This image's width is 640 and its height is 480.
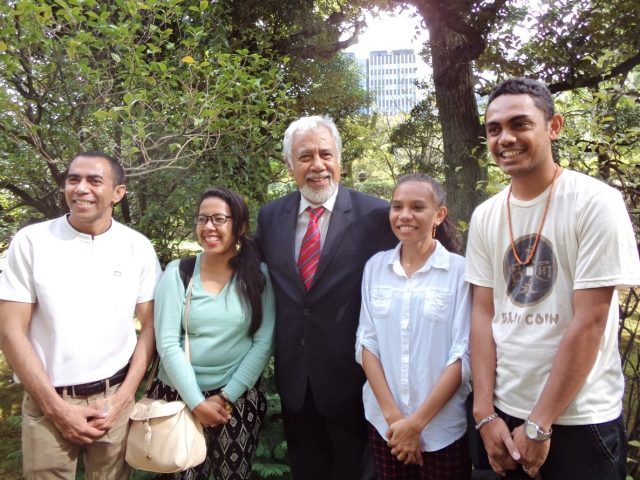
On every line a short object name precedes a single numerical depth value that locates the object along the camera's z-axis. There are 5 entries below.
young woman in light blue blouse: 2.07
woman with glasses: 2.34
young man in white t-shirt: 1.60
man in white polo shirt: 2.16
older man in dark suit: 2.41
